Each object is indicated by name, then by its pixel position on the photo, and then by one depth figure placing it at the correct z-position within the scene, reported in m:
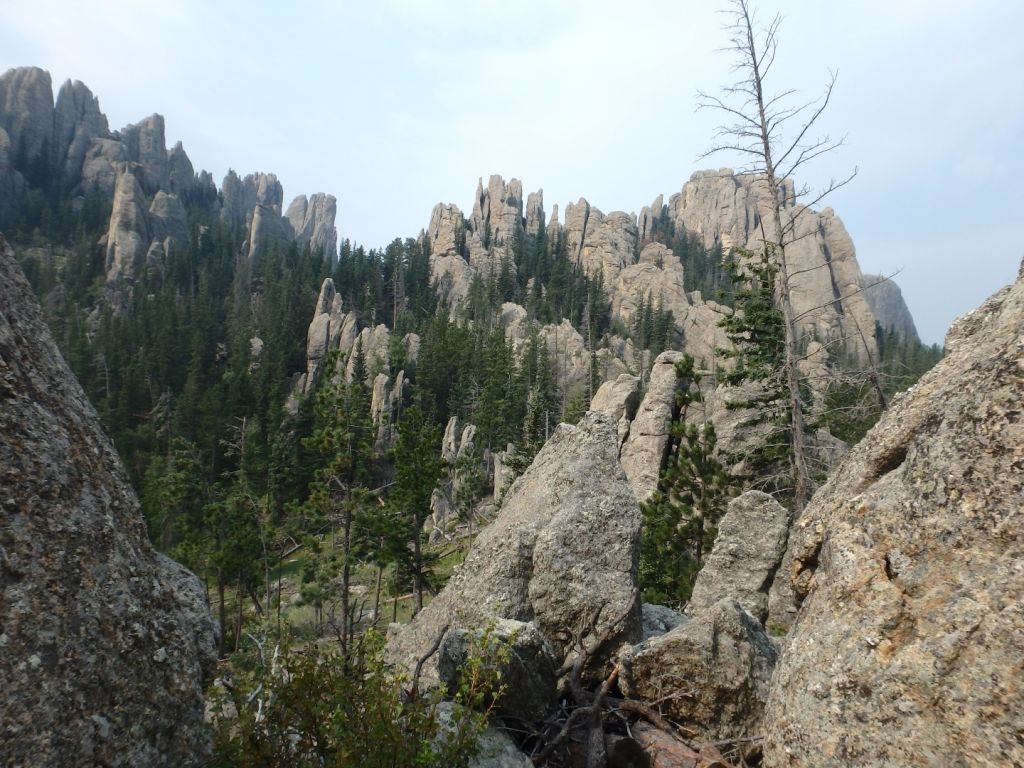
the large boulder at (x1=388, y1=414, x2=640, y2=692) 6.87
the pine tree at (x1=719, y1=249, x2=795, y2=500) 18.42
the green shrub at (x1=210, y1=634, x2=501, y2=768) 3.10
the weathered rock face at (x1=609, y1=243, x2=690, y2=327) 105.64
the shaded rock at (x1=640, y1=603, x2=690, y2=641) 8.02
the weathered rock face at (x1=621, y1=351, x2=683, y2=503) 29.33
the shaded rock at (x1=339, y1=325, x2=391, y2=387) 66.81
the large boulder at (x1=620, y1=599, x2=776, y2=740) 5.36
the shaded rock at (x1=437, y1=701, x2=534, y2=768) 4.16
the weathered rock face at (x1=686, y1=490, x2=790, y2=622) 11.67
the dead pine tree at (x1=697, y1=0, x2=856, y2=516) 13.20
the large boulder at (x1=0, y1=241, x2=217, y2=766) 2.53
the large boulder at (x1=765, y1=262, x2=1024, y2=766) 2.78
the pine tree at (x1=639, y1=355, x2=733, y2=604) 17.17
